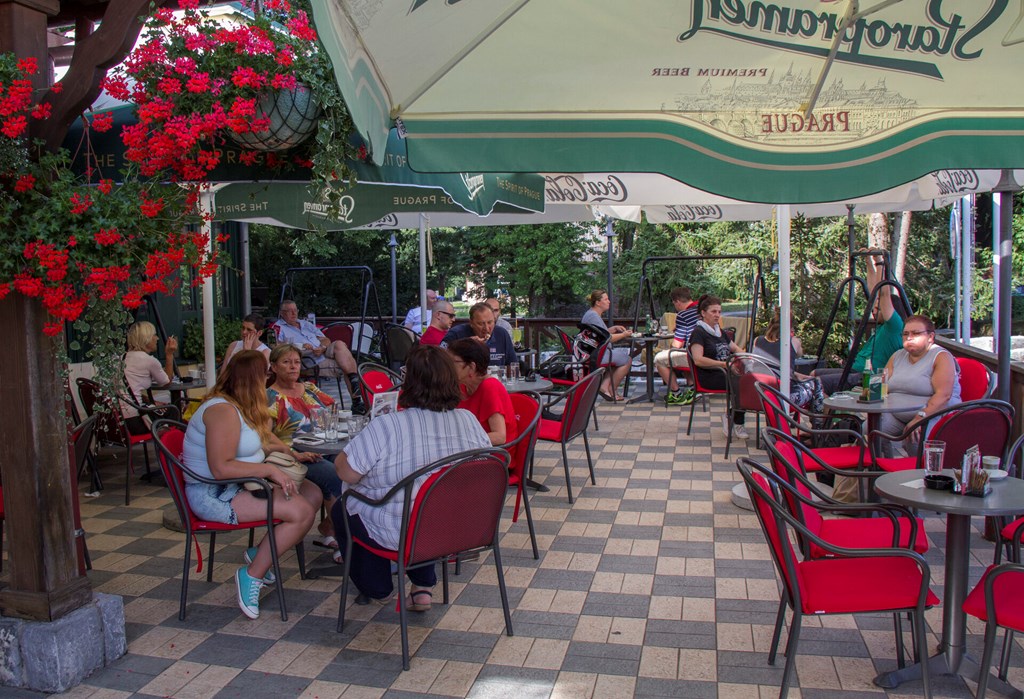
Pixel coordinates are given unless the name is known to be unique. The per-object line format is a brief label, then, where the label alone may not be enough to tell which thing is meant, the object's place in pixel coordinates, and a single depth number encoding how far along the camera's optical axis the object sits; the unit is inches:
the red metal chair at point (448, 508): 122.0
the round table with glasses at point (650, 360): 374.7
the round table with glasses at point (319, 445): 156.2
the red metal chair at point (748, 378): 261.6
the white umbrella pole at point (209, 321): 191.8
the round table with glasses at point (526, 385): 235.3
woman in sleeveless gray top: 190.9
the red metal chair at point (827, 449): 179.0
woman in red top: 163.8
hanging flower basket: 129.4
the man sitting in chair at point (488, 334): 263.3
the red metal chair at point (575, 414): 204.8
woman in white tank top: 142.3
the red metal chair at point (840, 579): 104.3
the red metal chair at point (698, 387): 300.7
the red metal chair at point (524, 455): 168.7
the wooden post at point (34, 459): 117.3
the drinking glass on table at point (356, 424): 167.2
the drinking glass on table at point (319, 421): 164.6
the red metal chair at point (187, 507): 139.0
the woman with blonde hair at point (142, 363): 244.5
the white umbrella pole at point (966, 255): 331.0
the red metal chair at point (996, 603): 97.8
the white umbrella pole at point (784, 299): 188.5
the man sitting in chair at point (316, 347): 357.7
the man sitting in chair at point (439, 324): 286.2
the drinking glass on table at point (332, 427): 162.1
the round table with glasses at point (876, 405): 188.2
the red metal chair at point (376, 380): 227.7
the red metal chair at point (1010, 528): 123.2
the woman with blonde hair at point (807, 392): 250.4
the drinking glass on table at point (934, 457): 122.3
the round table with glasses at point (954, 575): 111.0
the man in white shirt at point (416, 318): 406.0
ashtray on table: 116.7
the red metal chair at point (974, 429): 159.0
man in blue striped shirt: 346.3
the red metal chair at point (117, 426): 221.1
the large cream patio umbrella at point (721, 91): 103.1
